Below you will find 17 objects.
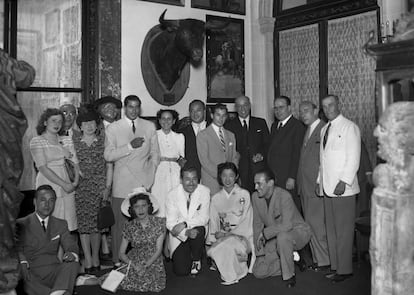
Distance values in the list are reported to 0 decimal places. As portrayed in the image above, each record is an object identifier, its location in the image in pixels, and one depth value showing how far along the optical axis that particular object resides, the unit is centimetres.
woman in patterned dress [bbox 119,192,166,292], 534
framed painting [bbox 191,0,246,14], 866
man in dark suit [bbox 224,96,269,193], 685
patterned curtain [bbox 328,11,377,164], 761
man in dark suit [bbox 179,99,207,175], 655
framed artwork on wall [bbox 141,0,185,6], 821
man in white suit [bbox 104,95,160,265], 604
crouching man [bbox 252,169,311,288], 577
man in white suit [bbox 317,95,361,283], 562
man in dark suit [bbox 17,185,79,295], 466
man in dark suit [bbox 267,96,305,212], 655
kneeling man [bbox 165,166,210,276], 588
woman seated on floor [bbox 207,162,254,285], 598
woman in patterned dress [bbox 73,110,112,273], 603
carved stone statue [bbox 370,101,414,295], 295
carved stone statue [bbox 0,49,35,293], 349
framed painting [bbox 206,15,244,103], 879
